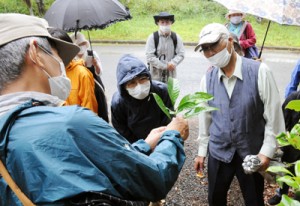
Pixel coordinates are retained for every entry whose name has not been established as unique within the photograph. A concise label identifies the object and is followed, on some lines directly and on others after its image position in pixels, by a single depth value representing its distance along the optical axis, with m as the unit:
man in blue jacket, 0.90
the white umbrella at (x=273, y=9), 2.75
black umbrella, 3.35
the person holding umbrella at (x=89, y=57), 3.43
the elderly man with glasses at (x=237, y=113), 2.16
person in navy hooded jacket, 2.58
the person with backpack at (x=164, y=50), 4.82
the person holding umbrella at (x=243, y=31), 4.51
